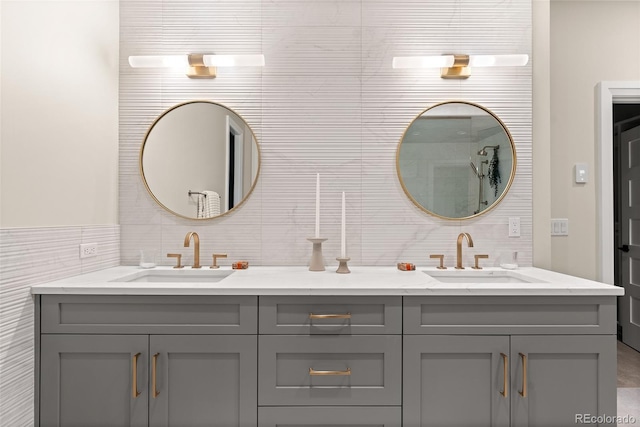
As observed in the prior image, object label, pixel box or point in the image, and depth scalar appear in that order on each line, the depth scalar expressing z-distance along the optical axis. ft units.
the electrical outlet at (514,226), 6.83
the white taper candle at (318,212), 6.12
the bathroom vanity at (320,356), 4.83
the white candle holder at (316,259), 6.24
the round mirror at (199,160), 6.86
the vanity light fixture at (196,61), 6.52
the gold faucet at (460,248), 6.43
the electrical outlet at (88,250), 5.79
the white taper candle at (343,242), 6.02
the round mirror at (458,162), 6.83
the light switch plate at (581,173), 7.46
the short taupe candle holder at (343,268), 6.07
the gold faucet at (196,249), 6.54
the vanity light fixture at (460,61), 6.44
